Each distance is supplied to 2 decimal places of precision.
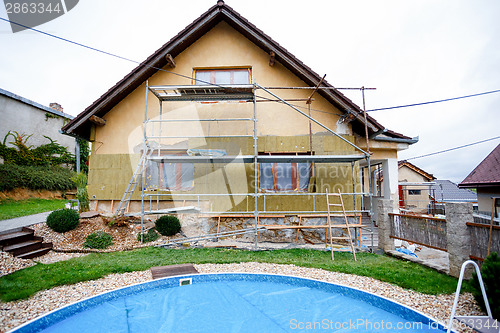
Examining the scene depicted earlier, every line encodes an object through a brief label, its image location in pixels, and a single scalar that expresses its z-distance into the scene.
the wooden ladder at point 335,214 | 9.20
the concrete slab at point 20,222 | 7.70
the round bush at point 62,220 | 7.83
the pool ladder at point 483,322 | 3.25
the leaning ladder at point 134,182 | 8.74
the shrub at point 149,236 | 8.34
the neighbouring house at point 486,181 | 10.85
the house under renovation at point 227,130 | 9.34
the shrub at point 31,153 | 14.37
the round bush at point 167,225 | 8.73
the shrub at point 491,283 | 3.56
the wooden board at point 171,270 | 5.39
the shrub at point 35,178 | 12.79
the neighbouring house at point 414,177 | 25.74
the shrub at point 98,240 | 7.58
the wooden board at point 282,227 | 7.59
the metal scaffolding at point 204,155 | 8.10
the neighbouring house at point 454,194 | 25.89
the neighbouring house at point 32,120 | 14.91
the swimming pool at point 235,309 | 3.99
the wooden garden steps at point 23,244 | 6.55
